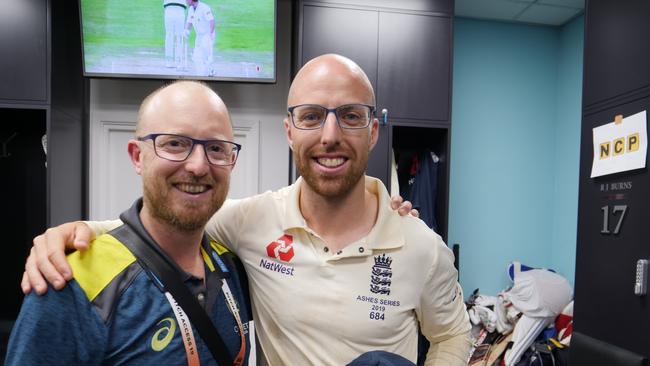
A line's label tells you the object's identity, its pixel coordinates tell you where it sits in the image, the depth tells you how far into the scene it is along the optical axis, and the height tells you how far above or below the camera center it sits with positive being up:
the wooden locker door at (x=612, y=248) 1.77 -0.34
